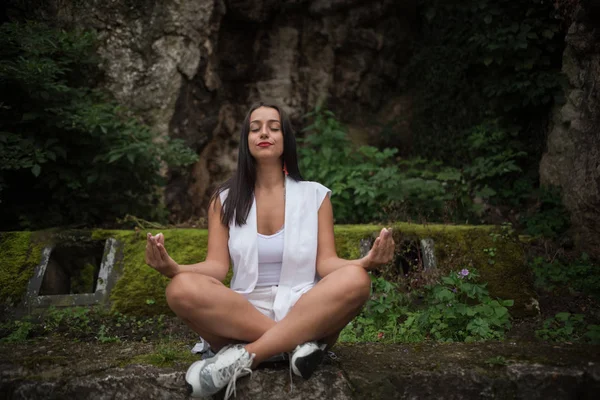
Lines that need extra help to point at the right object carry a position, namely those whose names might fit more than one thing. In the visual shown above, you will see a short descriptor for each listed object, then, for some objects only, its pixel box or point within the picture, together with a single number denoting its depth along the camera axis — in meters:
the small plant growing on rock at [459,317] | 2.99
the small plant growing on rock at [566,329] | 2.89
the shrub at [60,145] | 4.43
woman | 2.07
